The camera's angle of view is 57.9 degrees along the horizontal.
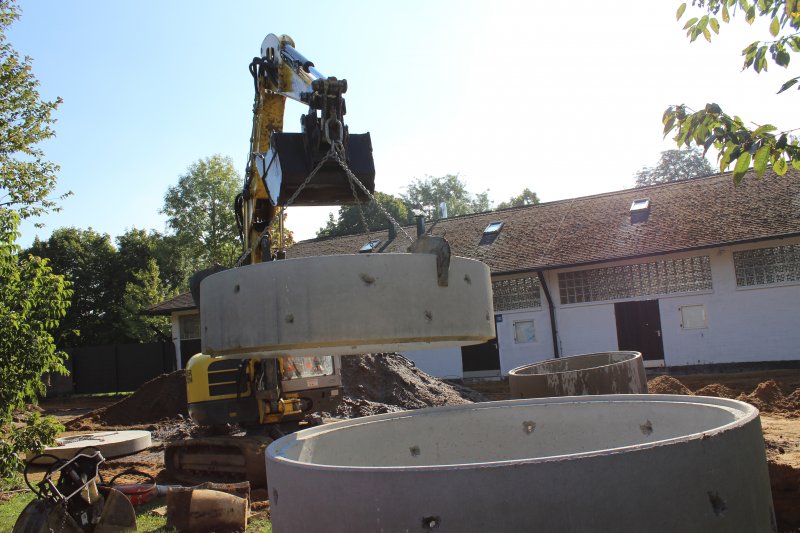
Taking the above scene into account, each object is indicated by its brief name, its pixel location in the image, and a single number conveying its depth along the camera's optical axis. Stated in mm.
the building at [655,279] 18172
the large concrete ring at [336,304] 3805
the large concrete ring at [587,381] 7258
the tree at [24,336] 6449
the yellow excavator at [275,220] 5195
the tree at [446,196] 75062
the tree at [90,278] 40469
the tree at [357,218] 55719
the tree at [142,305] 37844
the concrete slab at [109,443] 10197
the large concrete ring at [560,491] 2453
